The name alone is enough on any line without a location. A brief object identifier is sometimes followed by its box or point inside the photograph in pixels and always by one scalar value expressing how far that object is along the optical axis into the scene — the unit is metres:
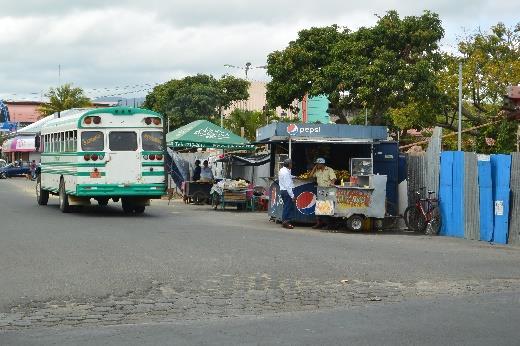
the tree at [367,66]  30.88
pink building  111.53
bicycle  18.72
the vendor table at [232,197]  26.67
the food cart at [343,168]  18.88
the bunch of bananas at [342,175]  20.11
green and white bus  21.89
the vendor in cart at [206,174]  30.06
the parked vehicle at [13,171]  64.14
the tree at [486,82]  32.91
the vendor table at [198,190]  29.81
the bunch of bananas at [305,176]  19.67
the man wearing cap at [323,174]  19.12
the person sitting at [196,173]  31.91
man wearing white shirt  19.23
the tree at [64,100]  74.62
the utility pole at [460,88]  26.58
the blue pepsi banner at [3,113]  88.22
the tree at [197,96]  56.19
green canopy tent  30.56
